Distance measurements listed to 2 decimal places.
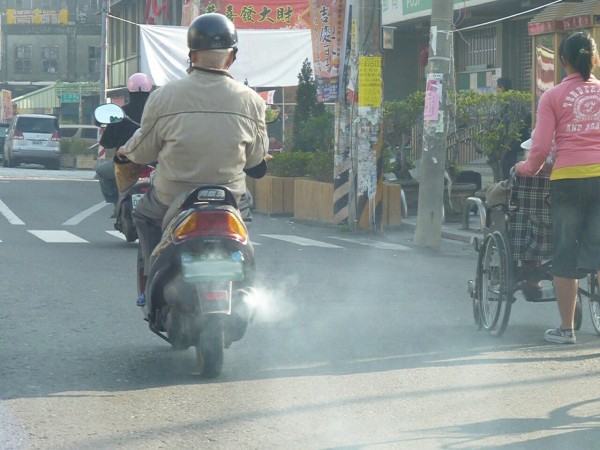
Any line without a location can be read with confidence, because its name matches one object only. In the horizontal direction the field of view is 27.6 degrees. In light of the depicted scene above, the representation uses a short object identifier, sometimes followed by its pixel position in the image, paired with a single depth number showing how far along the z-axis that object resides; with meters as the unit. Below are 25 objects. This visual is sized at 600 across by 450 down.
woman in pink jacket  7.28
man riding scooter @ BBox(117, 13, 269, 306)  6.18
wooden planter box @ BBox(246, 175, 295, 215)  20.61
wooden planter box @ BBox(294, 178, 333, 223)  18.30
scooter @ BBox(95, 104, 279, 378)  5.95
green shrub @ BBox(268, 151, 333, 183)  19.17
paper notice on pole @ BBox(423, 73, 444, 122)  14.23
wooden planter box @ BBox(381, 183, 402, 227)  17.67
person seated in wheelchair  7.62
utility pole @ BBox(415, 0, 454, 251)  14.23
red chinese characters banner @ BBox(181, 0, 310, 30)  29.09
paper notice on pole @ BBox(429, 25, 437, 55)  14.23
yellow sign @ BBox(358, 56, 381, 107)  16.36
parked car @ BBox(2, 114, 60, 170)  40.75
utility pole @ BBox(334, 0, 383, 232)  16.42
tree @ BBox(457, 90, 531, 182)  18.12
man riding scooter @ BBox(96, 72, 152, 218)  7.08
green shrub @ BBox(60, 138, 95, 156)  45.31
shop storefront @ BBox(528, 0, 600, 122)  16.89
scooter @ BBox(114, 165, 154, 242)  11.57
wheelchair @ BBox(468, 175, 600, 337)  7.62
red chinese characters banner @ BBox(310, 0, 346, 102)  18.67
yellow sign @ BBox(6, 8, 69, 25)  84.12
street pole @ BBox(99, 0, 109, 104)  39.22
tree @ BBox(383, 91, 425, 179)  19.64
